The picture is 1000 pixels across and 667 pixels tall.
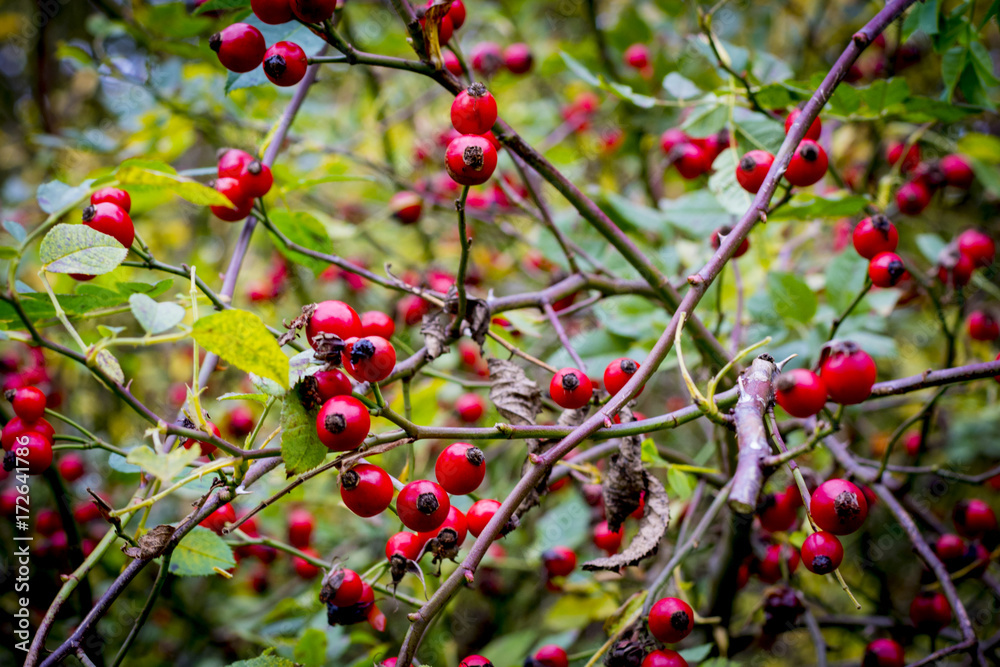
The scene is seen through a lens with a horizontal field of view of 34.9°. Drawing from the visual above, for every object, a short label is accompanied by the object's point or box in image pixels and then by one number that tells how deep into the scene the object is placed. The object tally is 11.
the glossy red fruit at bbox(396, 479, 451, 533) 0.34
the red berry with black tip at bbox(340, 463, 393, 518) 0.34
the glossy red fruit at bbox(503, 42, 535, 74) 0.69
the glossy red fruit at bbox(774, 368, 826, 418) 0.34
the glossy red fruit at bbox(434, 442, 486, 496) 0.35
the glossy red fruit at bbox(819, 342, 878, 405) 0.34
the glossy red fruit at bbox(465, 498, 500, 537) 0.36
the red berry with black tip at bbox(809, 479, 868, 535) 0.33
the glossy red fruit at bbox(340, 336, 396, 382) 0.34
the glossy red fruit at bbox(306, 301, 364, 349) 0.35
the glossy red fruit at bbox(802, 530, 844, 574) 0.34
